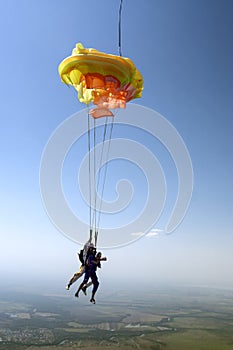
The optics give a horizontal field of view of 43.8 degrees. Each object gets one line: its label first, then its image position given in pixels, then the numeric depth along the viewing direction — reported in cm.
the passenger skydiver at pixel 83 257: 1000
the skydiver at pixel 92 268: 1001
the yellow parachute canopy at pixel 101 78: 886
